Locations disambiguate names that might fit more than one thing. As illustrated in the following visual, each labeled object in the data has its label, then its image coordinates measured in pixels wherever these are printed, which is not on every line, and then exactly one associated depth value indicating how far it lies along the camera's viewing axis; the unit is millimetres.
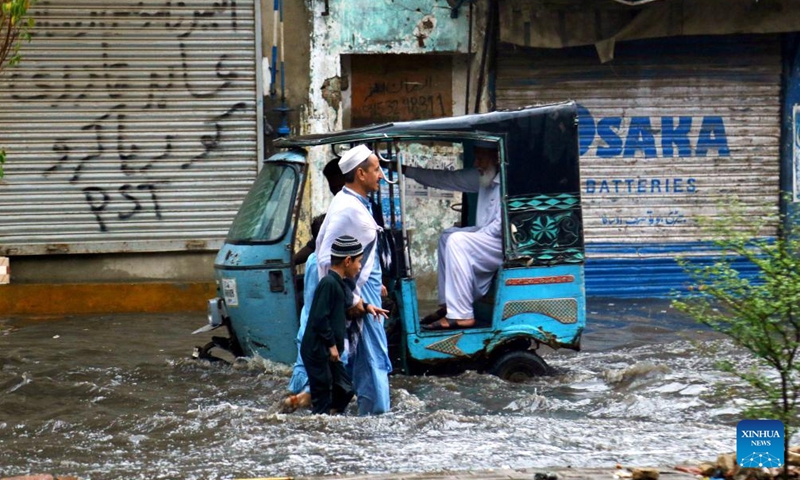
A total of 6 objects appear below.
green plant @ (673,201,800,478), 10141
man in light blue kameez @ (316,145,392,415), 14266
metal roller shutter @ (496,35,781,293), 27531
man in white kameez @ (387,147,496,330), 16750
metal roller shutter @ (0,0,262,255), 26000
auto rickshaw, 16297
